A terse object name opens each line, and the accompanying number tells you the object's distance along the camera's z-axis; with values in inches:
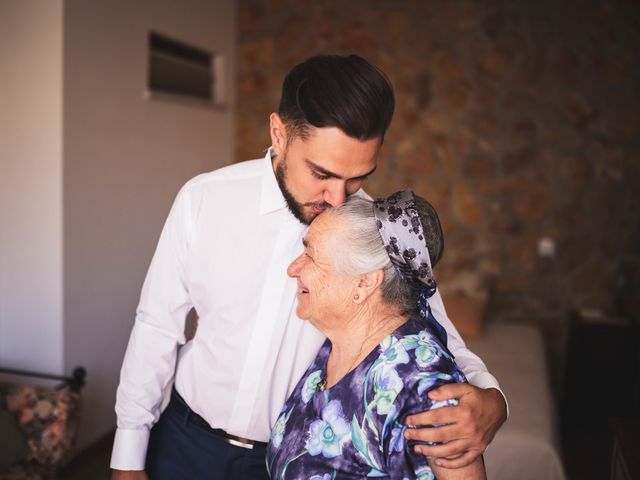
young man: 48.8
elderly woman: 41.8
